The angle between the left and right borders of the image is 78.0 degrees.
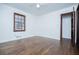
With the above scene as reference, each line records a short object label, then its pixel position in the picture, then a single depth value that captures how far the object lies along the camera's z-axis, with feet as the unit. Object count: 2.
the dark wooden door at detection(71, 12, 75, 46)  5.92
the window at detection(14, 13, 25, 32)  5.87
